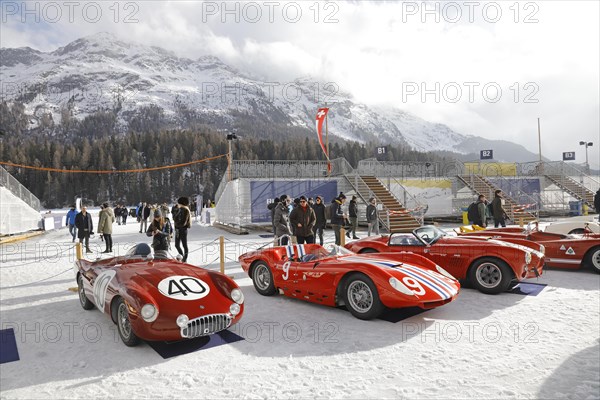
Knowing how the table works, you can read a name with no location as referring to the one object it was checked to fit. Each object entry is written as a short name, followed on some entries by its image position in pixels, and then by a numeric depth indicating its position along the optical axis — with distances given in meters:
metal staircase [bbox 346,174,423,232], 18.09
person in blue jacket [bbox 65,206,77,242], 16.02
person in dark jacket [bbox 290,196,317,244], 9.14
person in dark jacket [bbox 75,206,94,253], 12.09
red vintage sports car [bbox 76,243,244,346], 4.20
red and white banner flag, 22.78
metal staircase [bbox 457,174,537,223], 20.64
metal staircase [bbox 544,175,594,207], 25.84
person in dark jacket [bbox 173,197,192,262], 9.09
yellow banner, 25.39
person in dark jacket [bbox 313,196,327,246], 11.79
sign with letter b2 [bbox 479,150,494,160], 33.69
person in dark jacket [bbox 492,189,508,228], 13.30
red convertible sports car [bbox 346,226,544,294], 6.51
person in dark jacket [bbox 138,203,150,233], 19.00
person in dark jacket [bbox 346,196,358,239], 14.07
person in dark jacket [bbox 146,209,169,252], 7.43
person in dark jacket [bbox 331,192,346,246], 11.97
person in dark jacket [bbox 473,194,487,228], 13.32
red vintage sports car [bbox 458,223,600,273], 7.98
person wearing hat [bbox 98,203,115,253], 12.12
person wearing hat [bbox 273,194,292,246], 9.82
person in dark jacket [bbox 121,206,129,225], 26.92
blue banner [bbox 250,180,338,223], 19.02
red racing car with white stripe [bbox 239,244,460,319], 5.07
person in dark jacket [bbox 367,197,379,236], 14.48
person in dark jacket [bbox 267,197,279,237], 13.22
